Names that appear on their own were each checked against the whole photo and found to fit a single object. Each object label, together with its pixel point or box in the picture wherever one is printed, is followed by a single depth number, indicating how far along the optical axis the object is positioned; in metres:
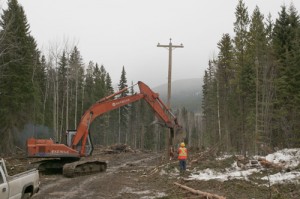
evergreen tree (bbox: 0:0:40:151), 32.03
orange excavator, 19.78
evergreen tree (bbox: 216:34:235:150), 41.00
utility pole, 26.02
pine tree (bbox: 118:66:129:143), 74.06
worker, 19.86
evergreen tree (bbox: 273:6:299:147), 28.08
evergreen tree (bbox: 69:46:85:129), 51.16
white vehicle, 9.12
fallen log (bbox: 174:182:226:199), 11.49
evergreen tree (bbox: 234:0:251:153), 35.41
